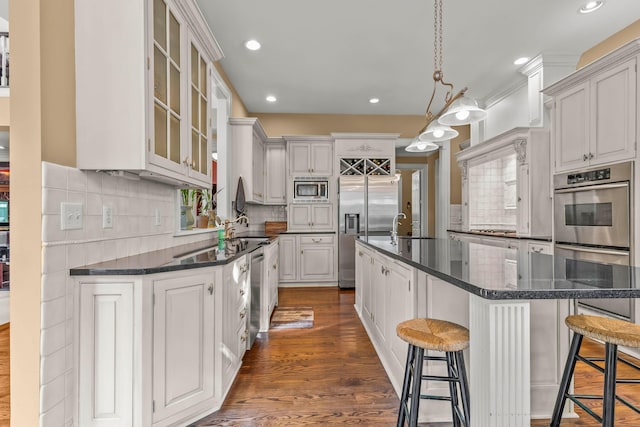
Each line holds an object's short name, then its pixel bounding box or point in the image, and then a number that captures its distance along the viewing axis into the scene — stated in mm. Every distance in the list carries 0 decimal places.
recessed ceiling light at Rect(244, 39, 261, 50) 3627
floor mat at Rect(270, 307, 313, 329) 3375
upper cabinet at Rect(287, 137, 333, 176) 5656
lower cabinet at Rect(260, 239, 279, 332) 3209
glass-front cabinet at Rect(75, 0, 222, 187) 1637
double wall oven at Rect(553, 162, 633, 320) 2607
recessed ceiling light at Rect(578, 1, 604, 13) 3008
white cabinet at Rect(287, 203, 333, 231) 5602
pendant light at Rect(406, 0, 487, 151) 2422
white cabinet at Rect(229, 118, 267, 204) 4676
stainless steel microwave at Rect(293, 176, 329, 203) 5652
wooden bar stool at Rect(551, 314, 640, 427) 1252
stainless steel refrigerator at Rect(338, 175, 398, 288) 5379
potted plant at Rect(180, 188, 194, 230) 2793
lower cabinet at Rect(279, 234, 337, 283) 5402
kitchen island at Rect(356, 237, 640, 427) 1025
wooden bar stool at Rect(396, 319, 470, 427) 1299
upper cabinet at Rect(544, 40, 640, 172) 2549
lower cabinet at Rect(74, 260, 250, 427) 1501
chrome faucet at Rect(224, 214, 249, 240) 3421
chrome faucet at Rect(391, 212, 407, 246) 2764
